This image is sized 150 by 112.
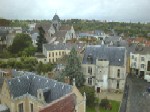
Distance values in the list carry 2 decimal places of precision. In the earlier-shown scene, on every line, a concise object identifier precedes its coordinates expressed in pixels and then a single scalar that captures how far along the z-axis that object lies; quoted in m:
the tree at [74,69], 52.88
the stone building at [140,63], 68.81
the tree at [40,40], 84.06
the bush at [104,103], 44.44
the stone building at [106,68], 54.28
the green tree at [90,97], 43.31
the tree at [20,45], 83.12
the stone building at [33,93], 34.69
